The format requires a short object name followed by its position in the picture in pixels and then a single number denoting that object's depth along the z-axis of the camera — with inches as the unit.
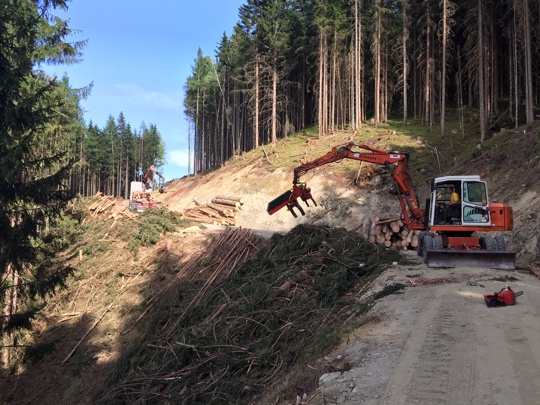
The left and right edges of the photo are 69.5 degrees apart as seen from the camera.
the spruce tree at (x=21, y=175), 384.8
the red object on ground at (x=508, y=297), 281.4
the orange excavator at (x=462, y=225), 418.6
